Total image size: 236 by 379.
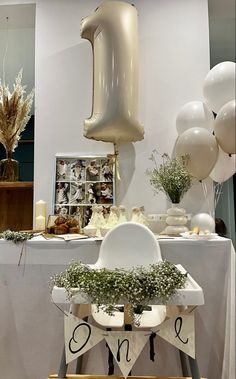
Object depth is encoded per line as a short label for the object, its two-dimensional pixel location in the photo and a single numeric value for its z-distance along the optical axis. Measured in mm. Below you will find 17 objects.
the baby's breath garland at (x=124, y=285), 1352
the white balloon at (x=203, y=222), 1985
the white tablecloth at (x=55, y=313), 1831
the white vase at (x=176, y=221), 1991
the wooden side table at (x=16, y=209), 2719
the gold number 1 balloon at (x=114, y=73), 2078
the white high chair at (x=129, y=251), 1704
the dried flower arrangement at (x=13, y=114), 2373
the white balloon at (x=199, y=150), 1916
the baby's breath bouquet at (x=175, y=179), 2021
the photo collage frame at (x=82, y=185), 2238
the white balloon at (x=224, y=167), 1897
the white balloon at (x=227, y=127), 1740
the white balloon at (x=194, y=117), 2121
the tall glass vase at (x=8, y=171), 2520
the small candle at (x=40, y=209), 2271
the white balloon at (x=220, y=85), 1855
